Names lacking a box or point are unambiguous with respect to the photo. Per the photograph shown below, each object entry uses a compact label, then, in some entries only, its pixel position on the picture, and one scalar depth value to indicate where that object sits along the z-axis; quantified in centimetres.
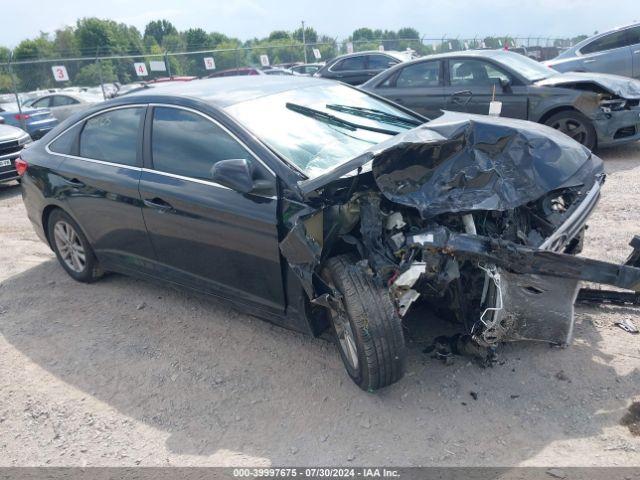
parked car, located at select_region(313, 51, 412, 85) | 1473
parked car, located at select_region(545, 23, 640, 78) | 1142
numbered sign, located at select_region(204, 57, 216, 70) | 2409
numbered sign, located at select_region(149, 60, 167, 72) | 2144
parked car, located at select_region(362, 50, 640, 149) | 748
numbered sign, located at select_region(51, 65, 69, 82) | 1870
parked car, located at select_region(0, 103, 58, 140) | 1338
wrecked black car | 306
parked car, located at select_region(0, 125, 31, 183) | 895
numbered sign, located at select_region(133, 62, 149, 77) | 2156
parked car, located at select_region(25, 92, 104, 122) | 1603
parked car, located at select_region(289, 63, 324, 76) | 2492
